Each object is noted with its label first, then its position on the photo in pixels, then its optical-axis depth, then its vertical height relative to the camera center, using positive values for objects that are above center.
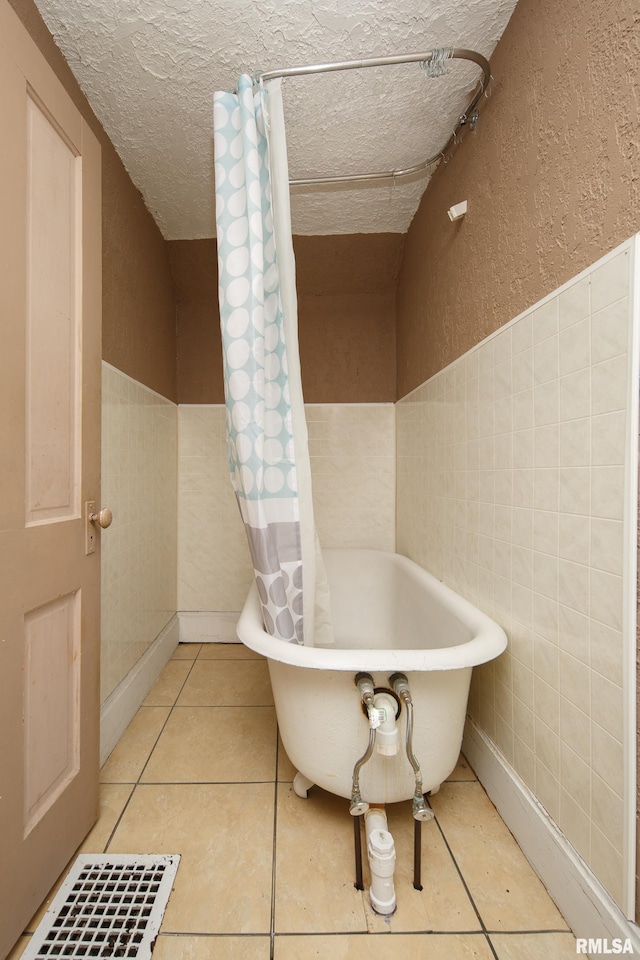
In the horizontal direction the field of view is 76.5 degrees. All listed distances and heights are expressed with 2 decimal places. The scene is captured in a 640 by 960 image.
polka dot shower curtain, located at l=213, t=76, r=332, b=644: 1.02 +0.32
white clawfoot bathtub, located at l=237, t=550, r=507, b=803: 0.90 -0.56
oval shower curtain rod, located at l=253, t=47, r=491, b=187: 1.03 +1.06
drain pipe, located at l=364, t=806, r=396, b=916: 0.83 -0.82
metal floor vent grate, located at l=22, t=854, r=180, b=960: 0.78 -0.91
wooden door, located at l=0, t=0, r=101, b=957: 0.77 +0.00
